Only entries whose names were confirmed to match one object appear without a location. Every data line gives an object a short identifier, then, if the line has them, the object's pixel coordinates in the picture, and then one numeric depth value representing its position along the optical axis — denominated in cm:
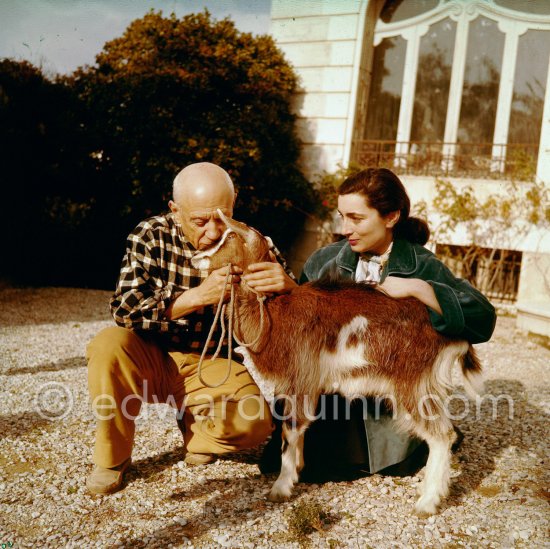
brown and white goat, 307
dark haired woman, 309
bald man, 313
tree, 972
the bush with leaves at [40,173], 927
